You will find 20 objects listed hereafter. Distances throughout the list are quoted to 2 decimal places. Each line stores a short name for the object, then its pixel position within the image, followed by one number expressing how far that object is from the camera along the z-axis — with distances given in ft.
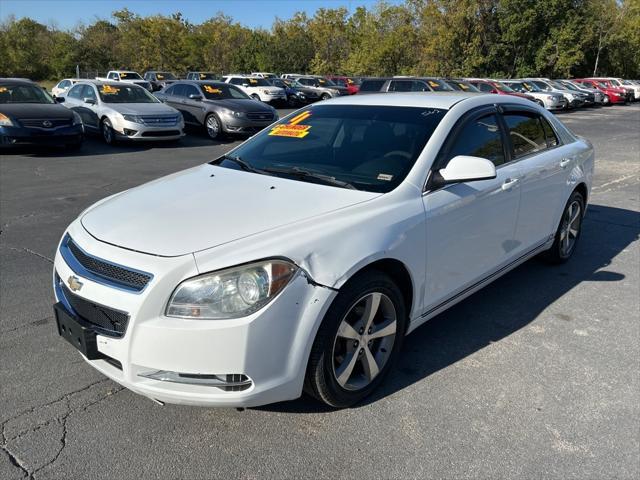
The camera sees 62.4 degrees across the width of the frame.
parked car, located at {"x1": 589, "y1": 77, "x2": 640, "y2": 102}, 119.55
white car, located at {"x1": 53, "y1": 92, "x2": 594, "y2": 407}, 7.55
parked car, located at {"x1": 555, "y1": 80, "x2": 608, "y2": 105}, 102.89
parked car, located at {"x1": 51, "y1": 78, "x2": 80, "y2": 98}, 64.28
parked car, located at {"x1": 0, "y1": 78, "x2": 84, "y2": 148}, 34.94
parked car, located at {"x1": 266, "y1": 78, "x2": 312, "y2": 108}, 95.40
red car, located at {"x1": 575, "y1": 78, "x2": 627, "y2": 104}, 113.50
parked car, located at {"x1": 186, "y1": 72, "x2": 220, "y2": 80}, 96.41
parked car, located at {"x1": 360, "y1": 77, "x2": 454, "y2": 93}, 71.42
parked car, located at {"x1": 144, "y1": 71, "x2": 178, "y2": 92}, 98.89
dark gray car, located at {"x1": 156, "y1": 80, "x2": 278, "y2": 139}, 47.50
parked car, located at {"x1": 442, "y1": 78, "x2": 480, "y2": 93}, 75.25
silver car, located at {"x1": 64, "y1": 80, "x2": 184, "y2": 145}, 41.39
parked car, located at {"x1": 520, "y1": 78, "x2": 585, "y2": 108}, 94.74
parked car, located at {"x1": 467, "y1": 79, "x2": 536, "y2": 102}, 81.53
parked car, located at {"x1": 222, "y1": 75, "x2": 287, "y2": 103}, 87.40
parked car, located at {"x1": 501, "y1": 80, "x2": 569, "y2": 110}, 88.02
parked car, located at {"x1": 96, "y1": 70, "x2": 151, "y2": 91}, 91.20
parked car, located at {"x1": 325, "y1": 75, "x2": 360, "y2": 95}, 104.46
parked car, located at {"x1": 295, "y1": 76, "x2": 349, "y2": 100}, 100.58
